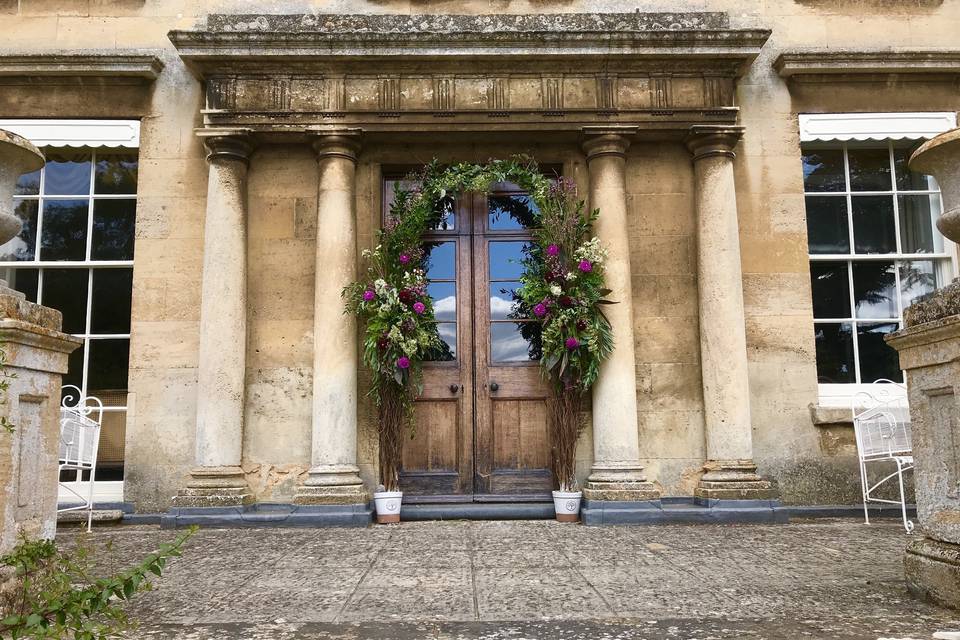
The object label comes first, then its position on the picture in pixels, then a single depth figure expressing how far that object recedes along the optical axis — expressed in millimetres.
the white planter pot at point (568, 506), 6645
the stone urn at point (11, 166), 3477
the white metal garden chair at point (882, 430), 6418
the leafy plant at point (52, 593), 2420
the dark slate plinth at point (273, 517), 6387
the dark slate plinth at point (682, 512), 6426
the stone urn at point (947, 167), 3814
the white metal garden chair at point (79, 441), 6273
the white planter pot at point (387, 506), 6633
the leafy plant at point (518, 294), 6750
